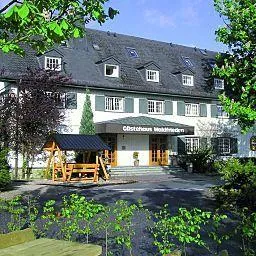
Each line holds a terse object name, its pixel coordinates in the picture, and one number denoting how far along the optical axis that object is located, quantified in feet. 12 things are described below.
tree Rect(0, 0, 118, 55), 16.90
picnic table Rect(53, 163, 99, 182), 78.02
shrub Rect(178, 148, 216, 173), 108.06
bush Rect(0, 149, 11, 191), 60.64
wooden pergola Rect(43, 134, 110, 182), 77.56
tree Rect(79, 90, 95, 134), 96.53
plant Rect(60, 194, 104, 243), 17.29
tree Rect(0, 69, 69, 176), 84.38
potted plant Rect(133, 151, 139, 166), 107.45
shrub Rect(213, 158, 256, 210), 40.37
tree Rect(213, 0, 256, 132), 52.99
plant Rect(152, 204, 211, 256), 15.02
